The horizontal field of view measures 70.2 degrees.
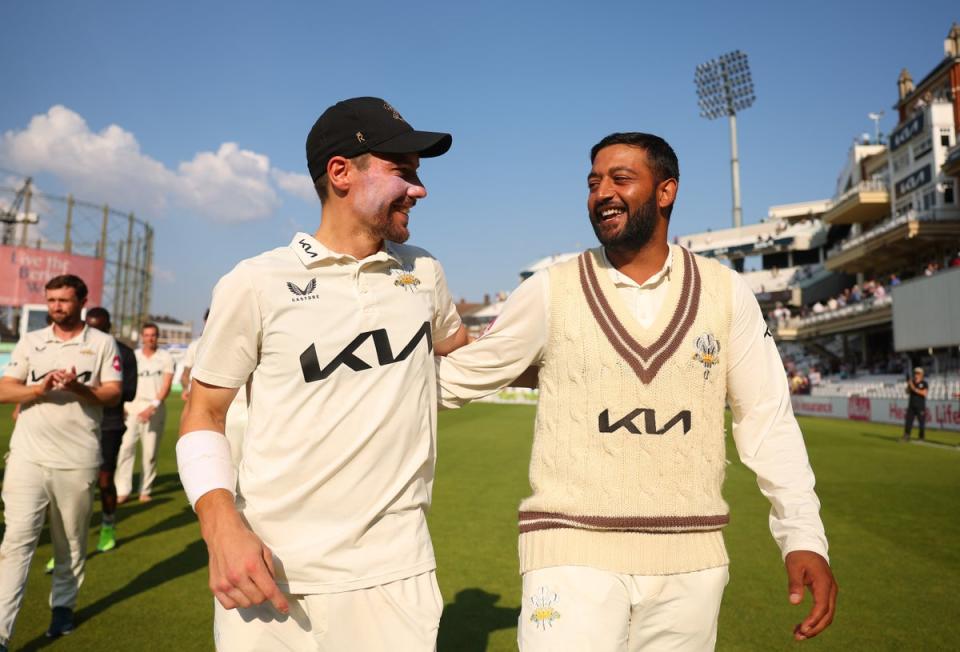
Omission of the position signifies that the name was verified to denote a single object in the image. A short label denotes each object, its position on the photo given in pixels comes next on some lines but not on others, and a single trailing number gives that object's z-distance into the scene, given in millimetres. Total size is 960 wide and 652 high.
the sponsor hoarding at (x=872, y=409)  21453
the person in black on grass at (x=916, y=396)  17688
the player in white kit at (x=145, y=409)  10047
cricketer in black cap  2068
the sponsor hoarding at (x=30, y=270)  41938
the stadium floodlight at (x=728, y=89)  69912
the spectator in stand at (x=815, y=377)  38750
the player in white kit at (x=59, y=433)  4891
